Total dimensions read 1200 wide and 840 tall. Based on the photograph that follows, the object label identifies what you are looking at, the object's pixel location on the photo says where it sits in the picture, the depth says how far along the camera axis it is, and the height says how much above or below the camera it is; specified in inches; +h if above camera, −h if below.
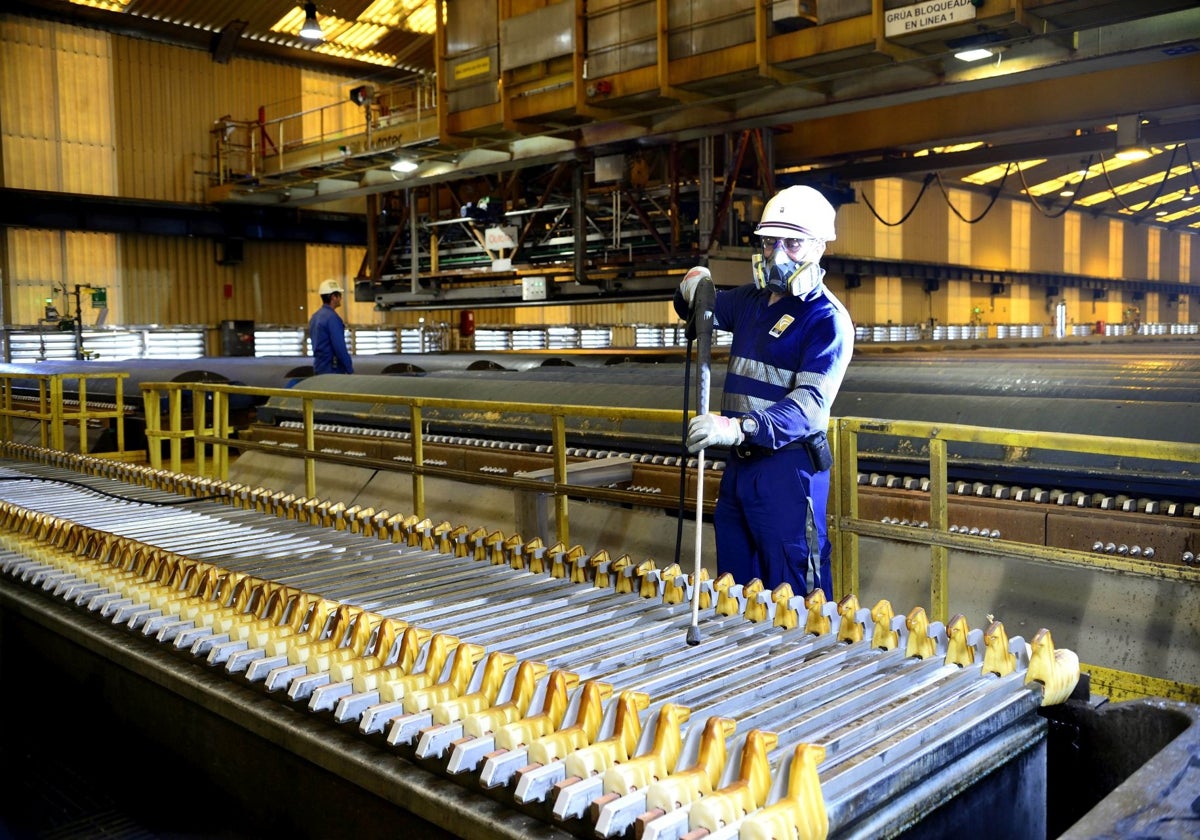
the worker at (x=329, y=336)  366.3 +8.1
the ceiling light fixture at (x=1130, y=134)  297.5 +63.0
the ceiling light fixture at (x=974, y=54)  254.3 +75.2
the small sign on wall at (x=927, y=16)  243.4 +81.9
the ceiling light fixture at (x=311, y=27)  673.6 +222.8
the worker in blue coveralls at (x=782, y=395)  132.7 -6.3
